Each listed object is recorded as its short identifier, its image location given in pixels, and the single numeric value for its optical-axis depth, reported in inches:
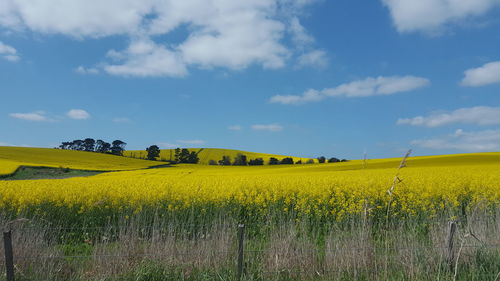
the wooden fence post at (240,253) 222.5
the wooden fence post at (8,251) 212.7
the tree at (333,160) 2288.4
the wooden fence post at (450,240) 226.8
